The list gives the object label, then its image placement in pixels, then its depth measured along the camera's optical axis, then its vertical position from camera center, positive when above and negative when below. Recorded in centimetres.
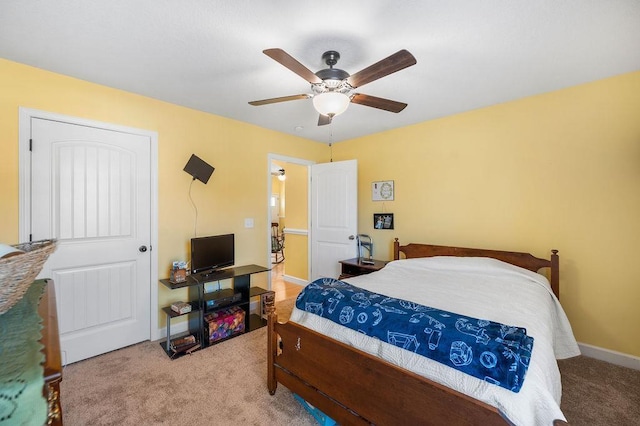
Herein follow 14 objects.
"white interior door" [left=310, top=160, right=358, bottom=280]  397 -4
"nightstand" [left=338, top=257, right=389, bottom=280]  350 -70
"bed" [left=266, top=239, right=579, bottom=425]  114 -77
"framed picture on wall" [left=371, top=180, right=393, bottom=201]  398 +32
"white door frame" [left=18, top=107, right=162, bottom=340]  225 +32
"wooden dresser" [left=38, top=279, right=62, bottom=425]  51 -29
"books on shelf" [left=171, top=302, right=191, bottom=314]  273 -94
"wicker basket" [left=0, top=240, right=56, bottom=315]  67 -15
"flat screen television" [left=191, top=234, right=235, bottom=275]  298 -45
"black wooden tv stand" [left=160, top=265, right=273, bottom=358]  277 -95
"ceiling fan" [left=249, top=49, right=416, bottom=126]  161 +87
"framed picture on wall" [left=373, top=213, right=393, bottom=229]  396 -12
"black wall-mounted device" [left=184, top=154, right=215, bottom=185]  311 +50
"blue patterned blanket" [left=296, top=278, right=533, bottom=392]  116 -59
